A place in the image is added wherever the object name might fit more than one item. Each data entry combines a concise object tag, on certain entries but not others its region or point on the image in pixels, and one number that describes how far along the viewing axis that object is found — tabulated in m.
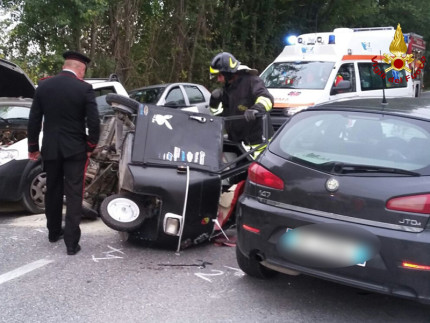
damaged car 5.67
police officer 4.50
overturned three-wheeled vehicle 4.32
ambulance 9.63
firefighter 5.48
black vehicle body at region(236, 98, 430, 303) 2.99
